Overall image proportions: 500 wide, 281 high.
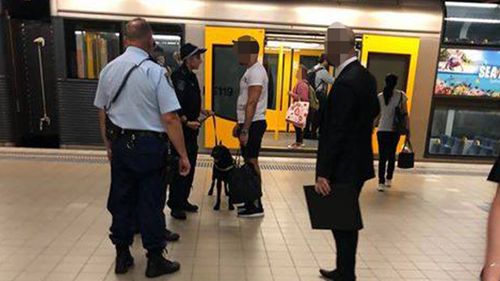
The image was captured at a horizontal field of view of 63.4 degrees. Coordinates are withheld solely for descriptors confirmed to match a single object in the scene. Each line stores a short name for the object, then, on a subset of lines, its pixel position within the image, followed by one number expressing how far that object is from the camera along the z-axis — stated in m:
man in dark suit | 2.26
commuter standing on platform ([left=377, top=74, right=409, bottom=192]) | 4.71
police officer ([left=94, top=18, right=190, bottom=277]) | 2.47
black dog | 3.91
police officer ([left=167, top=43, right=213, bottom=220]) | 3.37
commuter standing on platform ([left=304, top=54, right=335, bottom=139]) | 6.45
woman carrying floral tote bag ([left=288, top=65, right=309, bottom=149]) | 7.02
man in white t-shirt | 3.61
